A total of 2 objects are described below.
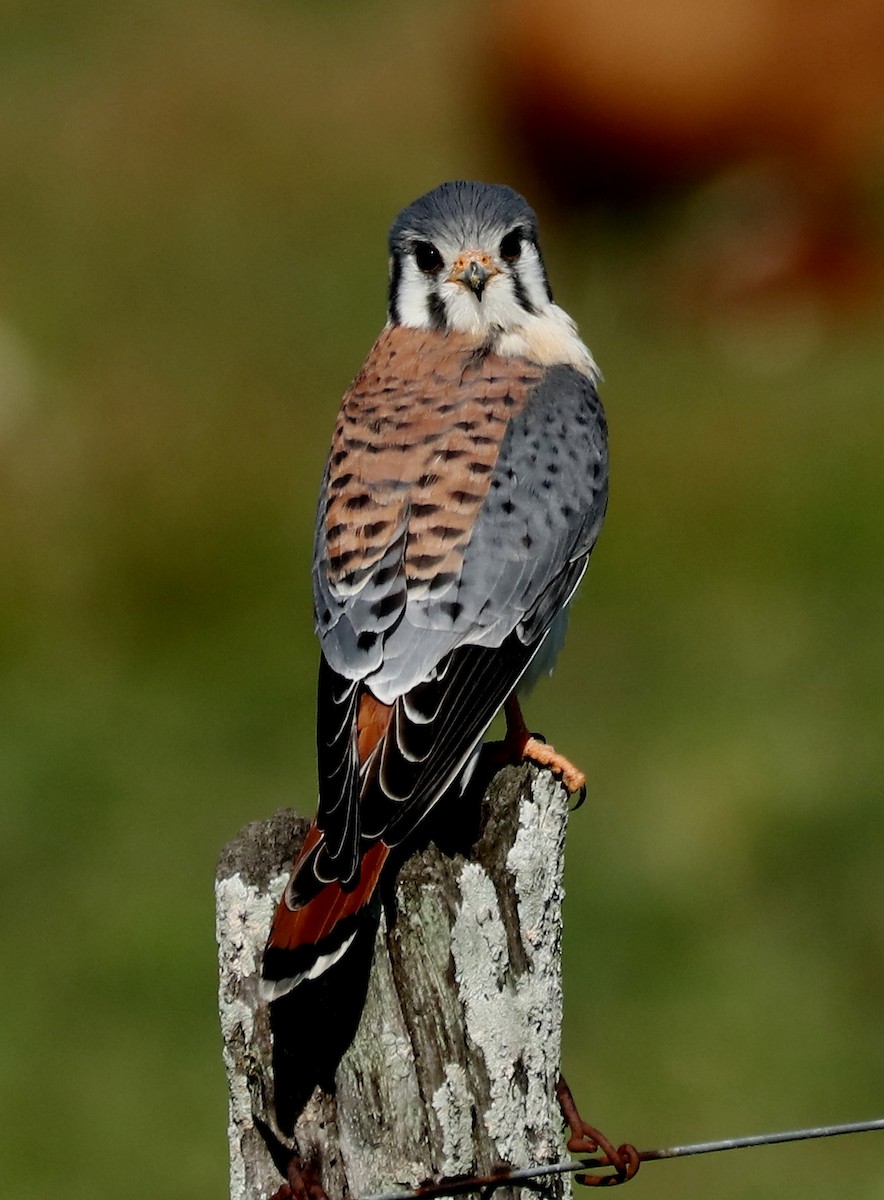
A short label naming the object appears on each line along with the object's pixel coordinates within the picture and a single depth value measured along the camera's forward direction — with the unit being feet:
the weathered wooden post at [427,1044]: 18.17
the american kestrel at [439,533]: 21.65
